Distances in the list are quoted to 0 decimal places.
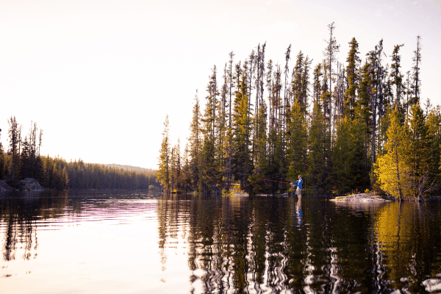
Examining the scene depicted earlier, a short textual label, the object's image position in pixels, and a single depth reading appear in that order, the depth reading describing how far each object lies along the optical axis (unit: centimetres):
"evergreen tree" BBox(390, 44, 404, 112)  5769
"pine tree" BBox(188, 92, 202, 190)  7612
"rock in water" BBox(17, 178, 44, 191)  9644
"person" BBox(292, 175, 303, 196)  3201
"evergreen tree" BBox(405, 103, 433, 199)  3856
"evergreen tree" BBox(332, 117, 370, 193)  5184
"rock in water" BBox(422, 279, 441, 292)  602
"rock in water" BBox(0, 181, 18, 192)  8542
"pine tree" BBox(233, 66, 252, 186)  6250
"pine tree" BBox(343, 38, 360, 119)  5869
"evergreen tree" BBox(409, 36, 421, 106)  5931
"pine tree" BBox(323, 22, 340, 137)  5878
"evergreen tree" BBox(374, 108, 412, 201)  3831
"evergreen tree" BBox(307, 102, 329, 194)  5550
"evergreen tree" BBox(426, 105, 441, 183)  3973
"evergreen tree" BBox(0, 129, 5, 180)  9817
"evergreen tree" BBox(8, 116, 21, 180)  10494
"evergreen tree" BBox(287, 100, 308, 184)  5912
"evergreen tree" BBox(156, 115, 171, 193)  8806
